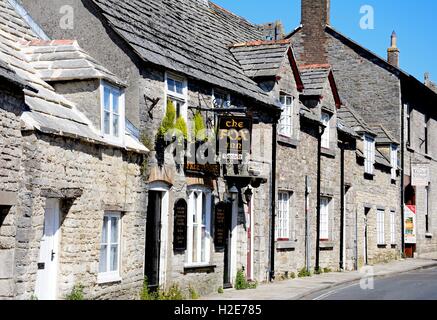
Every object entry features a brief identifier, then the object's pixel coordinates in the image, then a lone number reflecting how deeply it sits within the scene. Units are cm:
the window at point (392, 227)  3566
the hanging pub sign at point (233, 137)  1922
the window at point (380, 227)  3375
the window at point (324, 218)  2746
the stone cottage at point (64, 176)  1244
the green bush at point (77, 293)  1367
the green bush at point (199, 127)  1836
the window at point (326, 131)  2755
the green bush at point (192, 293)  1781
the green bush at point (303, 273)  2465
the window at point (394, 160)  3569
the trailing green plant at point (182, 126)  1739
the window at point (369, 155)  3247
